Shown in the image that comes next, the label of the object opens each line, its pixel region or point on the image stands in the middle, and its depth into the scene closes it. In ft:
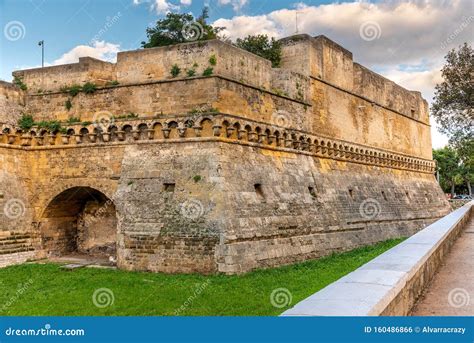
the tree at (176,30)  89.29
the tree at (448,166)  222.48
